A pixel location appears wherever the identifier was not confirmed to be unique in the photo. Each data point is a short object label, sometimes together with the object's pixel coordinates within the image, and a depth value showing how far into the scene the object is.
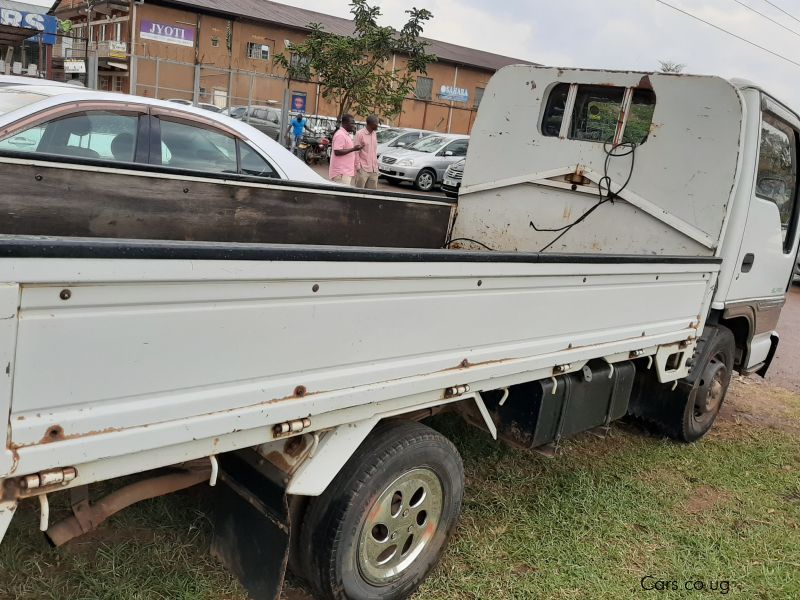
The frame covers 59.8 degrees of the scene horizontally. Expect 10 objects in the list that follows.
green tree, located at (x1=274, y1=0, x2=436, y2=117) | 15.64
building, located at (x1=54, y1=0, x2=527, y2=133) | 29.27
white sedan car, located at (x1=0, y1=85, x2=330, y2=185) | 5.12
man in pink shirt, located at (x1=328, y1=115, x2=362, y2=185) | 11.21
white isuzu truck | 1.85
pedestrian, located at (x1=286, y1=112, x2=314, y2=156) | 20.36
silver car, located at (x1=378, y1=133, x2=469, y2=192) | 19.53
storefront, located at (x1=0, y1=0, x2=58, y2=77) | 11.88
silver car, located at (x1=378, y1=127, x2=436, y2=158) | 21.28
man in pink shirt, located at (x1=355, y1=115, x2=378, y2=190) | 11.71
